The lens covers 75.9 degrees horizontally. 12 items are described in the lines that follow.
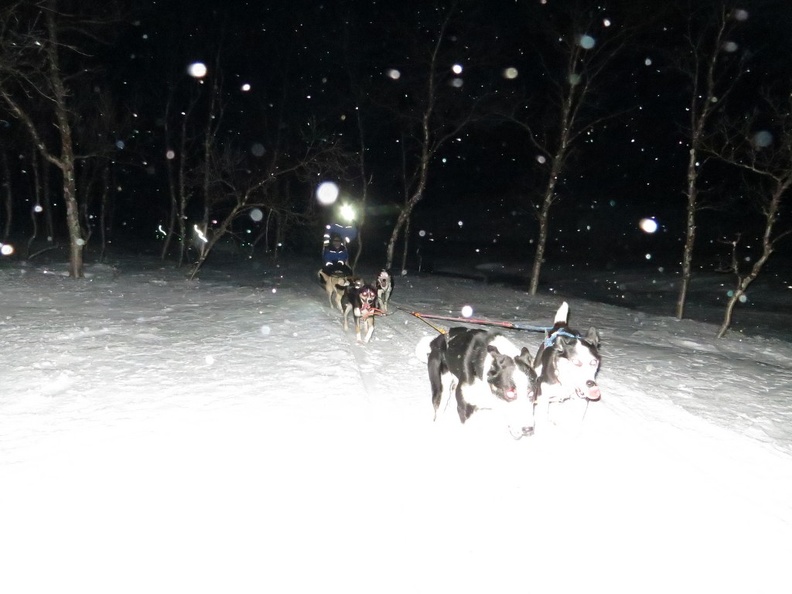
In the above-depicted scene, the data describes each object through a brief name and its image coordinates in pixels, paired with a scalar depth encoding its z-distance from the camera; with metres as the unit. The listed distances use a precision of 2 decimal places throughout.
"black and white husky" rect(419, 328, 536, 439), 4.41
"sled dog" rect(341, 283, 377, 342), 10.05
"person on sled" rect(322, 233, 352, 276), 15.67
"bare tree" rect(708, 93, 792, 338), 12.86
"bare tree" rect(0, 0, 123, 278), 13.27
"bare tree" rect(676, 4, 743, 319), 15.59
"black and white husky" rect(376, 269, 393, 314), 12.84
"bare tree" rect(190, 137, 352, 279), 18.64
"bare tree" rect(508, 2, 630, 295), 19.09
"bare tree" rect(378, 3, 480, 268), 22.97
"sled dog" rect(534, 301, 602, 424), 4.68
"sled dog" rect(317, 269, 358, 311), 12.06
